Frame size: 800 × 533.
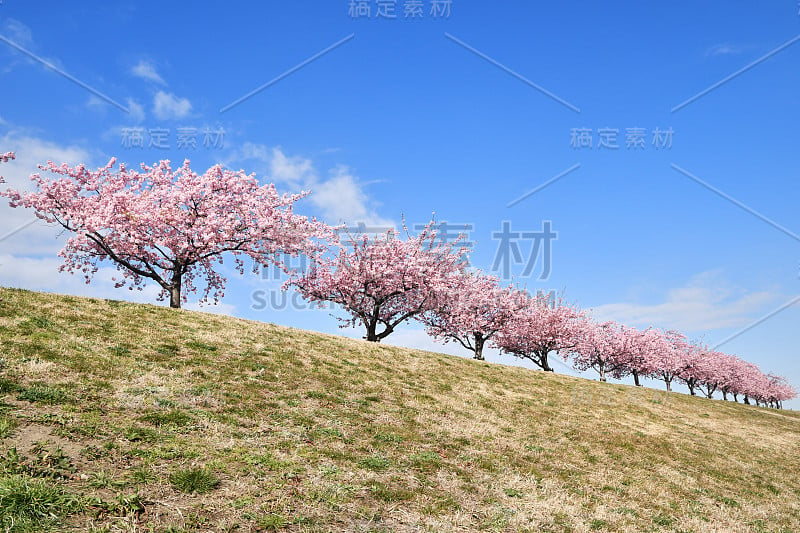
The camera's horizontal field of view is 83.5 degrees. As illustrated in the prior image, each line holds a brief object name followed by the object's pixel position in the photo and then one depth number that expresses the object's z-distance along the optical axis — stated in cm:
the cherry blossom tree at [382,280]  4288
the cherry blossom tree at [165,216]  3369
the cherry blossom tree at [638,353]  7278
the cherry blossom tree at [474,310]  4931
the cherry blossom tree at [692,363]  9281
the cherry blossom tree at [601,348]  6885
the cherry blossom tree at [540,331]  5881
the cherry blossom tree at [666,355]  7462
